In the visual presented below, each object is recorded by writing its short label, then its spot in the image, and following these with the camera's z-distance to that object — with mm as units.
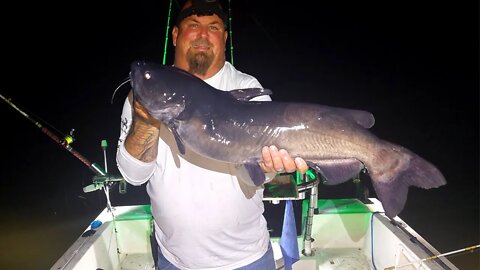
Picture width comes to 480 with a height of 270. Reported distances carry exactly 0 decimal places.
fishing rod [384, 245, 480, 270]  2527
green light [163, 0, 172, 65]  3256
